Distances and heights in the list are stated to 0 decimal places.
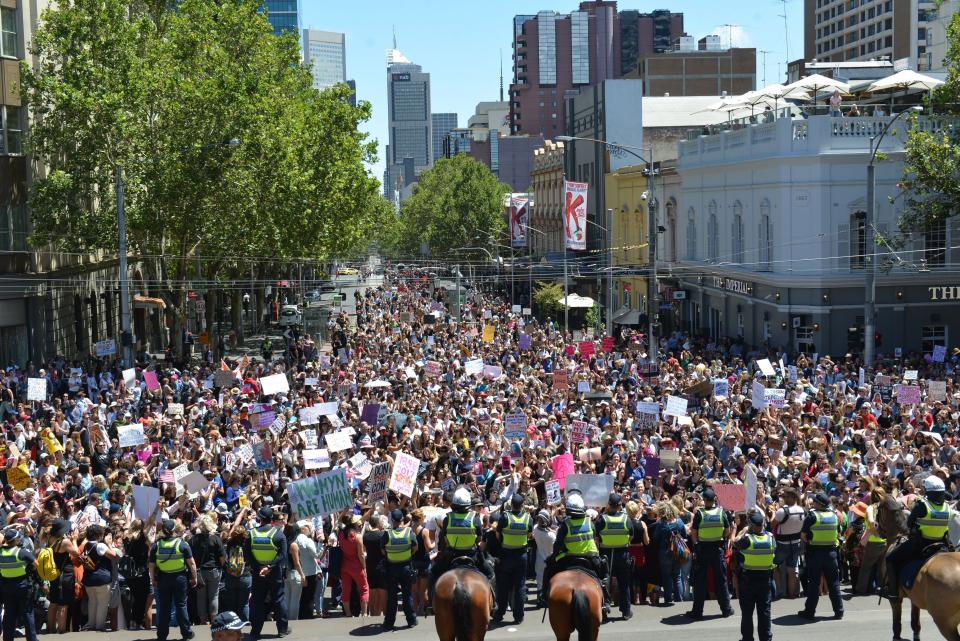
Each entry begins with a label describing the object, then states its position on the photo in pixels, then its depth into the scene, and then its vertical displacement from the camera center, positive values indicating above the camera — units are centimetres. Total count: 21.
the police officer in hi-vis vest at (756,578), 1248 -341
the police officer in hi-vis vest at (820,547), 1335 -332
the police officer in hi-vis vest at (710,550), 1348 -338
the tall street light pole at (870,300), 3294 -185
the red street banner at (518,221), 7794 +94
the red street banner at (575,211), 5147 +97
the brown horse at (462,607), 1169 -340
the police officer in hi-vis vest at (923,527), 1234 -290
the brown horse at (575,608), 1150 -338
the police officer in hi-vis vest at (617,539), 1352 -324
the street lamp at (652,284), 3581 -147
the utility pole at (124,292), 3601 -135
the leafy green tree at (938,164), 3603 +180
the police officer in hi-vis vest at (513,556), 1341 -340
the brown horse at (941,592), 1151 -334
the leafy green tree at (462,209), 10519 +241
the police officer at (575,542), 1236 -299
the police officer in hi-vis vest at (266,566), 1327 -338
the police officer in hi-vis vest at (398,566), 1358 -350
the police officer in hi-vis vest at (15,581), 1263 -333
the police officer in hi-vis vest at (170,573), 1309 -340
